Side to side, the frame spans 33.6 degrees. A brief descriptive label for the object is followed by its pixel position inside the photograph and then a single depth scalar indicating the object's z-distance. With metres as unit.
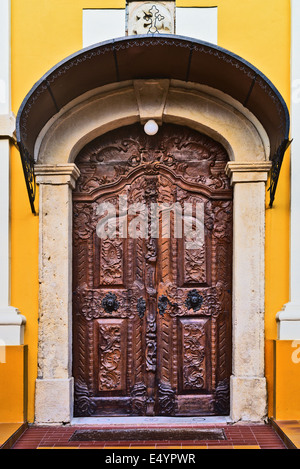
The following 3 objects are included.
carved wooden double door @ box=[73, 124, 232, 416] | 5.28
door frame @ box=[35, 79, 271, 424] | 5.00
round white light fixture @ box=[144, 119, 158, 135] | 5.19
